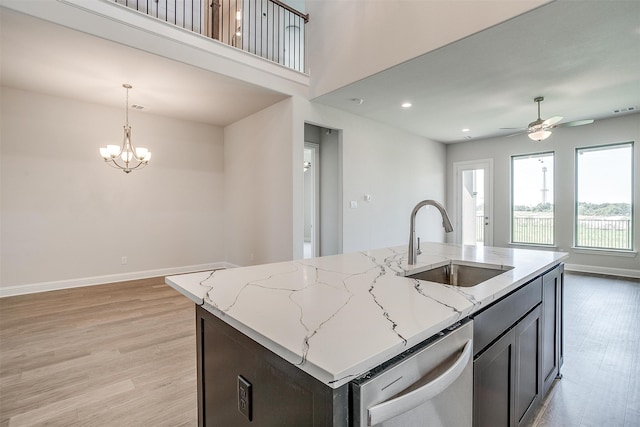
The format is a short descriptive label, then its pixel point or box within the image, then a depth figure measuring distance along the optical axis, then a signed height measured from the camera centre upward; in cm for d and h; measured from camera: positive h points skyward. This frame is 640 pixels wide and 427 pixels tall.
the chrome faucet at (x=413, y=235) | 162 -13
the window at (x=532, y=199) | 611 +26
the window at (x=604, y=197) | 533 +27
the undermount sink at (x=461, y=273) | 168 -35
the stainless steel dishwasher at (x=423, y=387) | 65 -42
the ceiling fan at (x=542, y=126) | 393 +113
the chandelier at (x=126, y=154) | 418 +83
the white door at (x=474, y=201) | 690 +24
